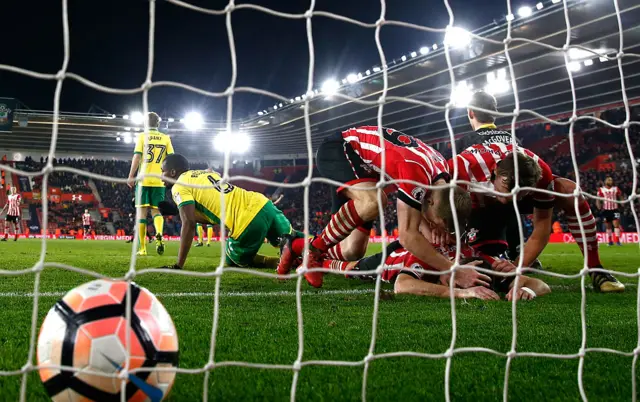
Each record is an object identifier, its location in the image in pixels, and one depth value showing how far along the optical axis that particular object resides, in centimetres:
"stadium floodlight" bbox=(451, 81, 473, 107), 1827
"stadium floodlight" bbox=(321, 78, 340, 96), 2179
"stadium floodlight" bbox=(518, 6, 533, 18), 1502
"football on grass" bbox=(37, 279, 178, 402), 132
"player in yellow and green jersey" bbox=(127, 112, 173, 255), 728
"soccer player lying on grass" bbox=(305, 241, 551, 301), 350
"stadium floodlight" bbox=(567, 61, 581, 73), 1803
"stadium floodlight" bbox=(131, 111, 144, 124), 2362
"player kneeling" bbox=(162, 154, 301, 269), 520
